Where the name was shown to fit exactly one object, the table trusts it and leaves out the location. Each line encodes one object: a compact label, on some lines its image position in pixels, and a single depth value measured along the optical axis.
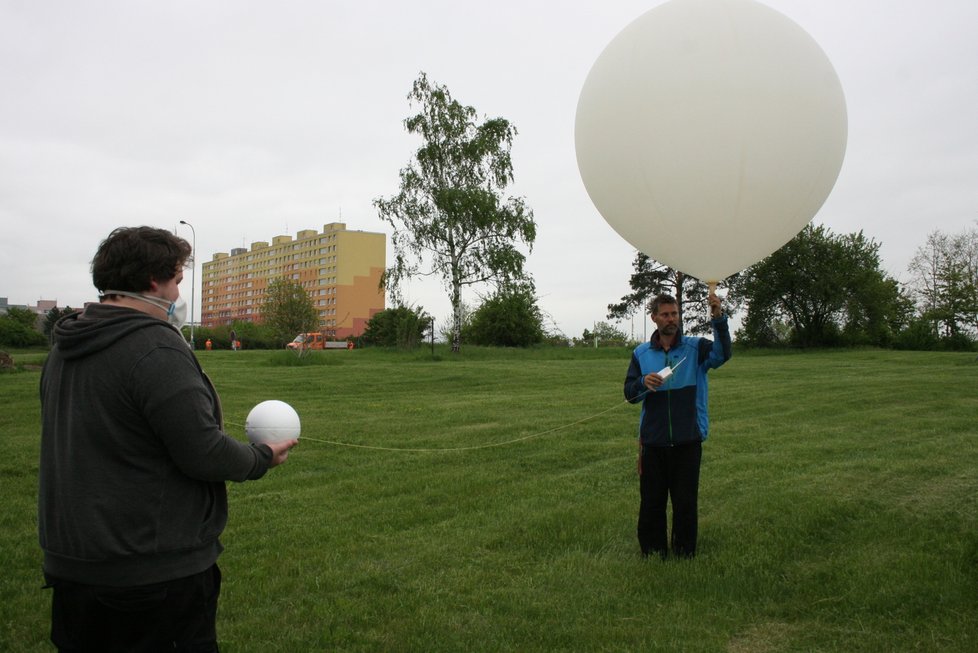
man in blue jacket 4.73
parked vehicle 22.61
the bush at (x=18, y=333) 37.75
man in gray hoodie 2.01
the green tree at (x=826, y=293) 37.94
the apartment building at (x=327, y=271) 99.19
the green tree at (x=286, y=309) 50.16
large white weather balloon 4.21
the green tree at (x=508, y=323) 35.22
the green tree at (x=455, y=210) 29.47
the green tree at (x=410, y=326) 28.55
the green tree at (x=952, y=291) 34.31
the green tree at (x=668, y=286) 45.75
